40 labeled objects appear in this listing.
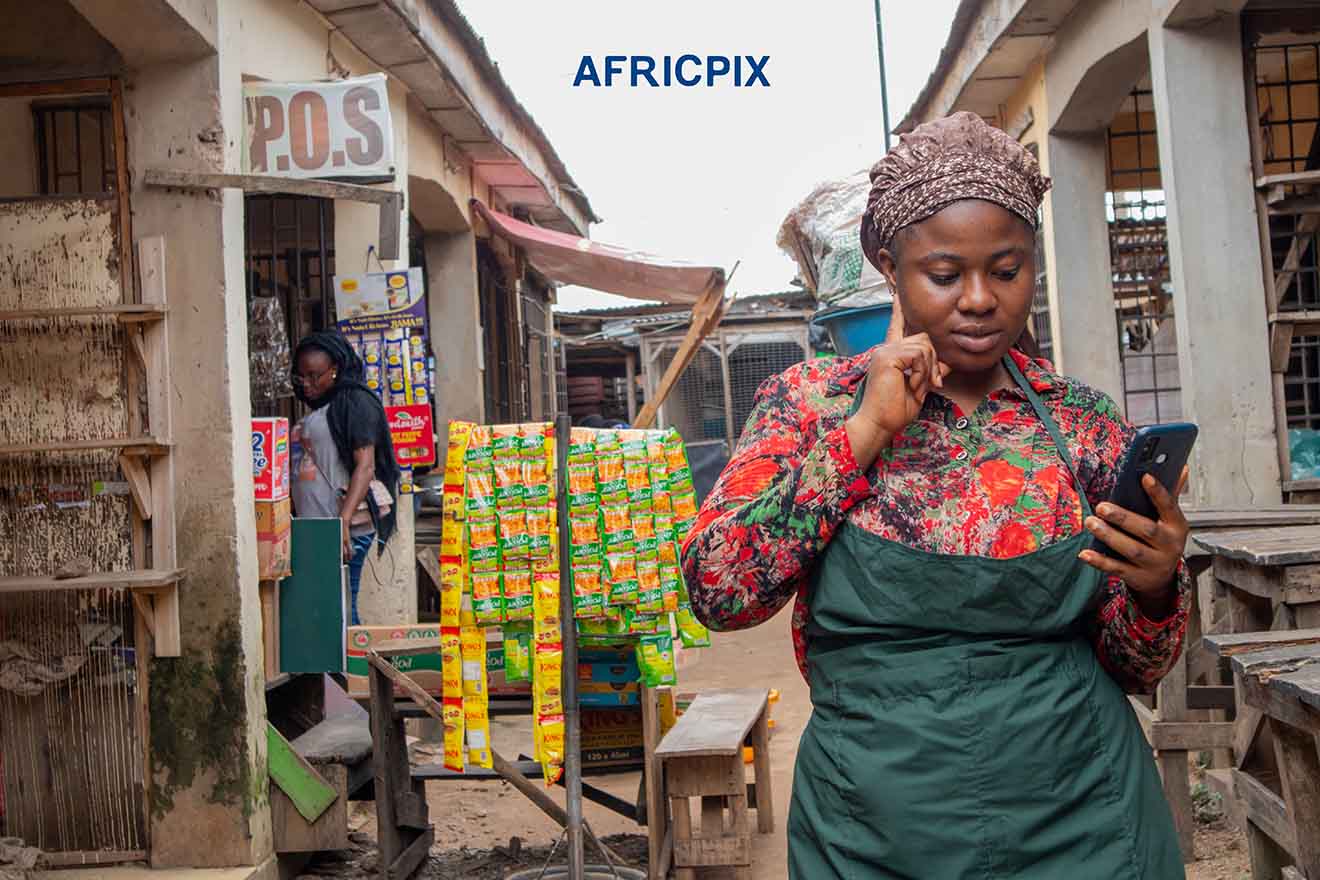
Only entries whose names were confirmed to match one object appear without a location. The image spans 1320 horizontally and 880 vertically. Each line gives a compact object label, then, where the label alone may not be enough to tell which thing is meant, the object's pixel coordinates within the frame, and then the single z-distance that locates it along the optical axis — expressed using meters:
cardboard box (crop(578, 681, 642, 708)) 5.39
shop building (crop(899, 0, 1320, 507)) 6.41
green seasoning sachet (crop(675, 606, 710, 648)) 5.26
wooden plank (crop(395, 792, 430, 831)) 5.43
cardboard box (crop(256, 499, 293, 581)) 5.59
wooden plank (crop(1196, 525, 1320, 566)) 3.81
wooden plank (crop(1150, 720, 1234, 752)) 5.11
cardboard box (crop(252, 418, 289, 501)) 5.68
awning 10.42
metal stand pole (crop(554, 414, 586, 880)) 4.77
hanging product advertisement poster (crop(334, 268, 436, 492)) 8.03
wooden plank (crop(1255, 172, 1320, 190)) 6.28
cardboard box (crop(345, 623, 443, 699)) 5.40
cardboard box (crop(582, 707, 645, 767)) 5.48
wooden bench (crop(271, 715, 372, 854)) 5.38
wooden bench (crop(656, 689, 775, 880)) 5.00
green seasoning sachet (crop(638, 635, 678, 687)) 5.10
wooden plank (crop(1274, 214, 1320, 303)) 7.23
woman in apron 1.72
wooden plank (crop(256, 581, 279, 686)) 5.66
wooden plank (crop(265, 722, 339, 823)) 5.38
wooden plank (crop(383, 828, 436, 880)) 5.27
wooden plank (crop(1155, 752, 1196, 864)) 5.22
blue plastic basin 5.29
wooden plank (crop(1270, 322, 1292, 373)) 6.39
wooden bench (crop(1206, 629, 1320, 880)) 2.68
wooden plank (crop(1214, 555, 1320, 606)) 3.96
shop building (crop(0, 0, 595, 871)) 5.08
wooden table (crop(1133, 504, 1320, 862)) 5.05
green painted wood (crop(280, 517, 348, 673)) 5.75
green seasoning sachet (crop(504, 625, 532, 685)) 4.92
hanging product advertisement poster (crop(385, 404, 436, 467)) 8.32
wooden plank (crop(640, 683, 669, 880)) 5.29
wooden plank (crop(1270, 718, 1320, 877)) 3.03
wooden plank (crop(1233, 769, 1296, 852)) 3.42
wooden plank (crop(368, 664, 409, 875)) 5.31
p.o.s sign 5.77
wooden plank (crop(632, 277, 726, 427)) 9.20
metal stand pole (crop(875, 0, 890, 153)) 14.11
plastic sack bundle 5.96
